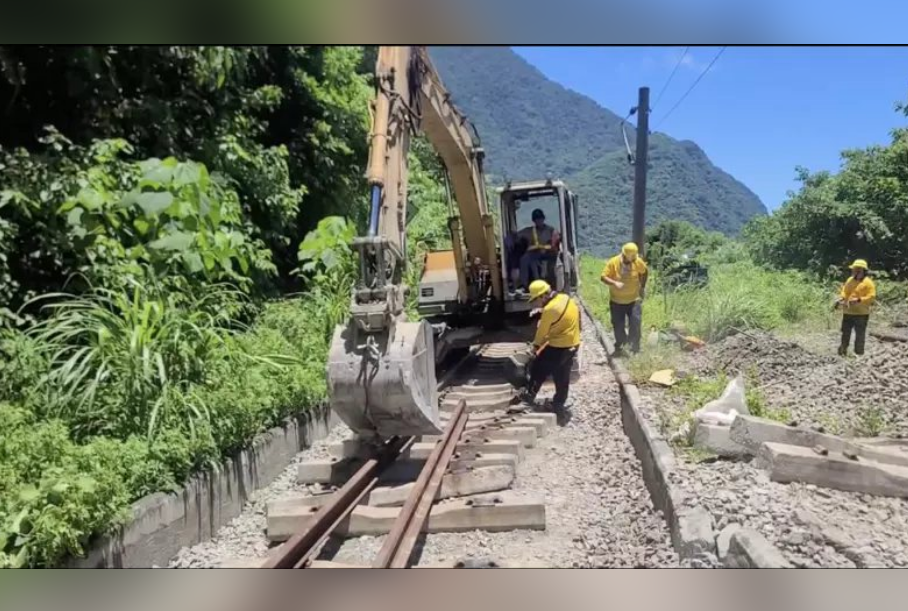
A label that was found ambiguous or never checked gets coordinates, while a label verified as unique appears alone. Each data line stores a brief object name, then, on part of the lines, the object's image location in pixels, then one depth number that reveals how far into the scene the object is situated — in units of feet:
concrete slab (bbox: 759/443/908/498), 14.26
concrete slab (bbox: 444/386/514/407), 23.79
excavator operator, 29.50
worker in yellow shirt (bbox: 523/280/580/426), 22.29
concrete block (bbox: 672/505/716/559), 12.40
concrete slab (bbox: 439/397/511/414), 22.54
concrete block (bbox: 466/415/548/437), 20.36
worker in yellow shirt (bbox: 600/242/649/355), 29.43
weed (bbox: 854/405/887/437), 18.29
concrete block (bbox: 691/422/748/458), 16.51
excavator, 14.48
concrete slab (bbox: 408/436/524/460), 17.52
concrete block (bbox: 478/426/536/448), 19.37
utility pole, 43.32
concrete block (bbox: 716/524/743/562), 12.07
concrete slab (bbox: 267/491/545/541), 13.99
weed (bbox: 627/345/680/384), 25.32
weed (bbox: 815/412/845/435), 18.60
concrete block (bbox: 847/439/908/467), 15.40
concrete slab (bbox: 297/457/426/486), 16.47
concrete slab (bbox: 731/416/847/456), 15.98
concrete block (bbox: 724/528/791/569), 11.11
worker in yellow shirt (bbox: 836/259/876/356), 25.58
